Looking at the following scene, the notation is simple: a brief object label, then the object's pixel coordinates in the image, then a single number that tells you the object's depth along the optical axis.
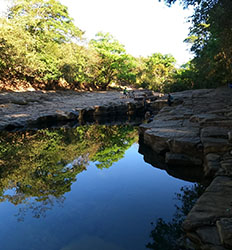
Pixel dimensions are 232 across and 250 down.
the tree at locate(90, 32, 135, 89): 35.50
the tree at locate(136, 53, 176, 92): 40.69
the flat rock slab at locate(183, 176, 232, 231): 2.86
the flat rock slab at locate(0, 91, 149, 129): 13.32
